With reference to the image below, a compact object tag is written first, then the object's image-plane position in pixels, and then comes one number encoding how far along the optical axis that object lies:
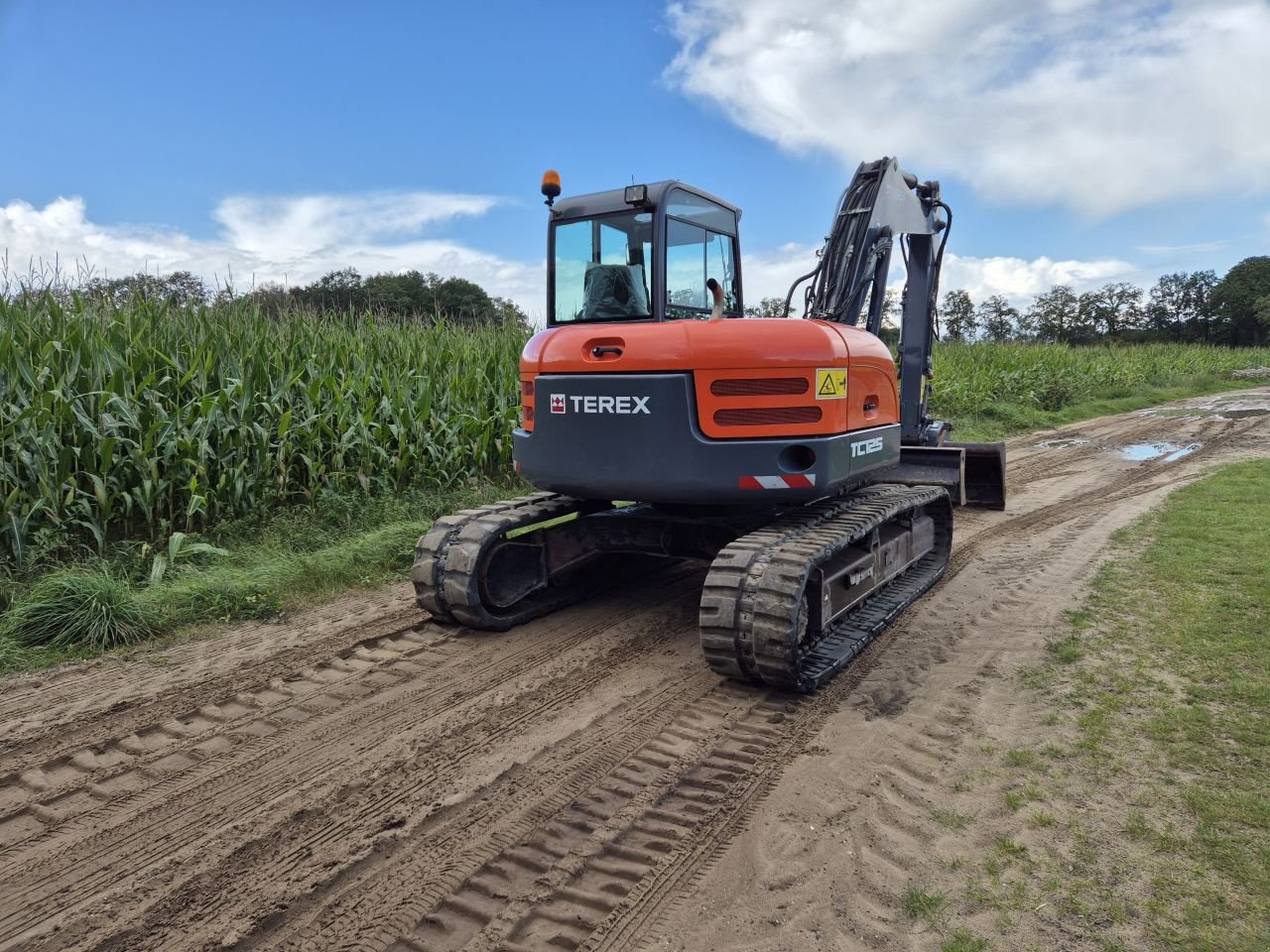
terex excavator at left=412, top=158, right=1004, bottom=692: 4.36
